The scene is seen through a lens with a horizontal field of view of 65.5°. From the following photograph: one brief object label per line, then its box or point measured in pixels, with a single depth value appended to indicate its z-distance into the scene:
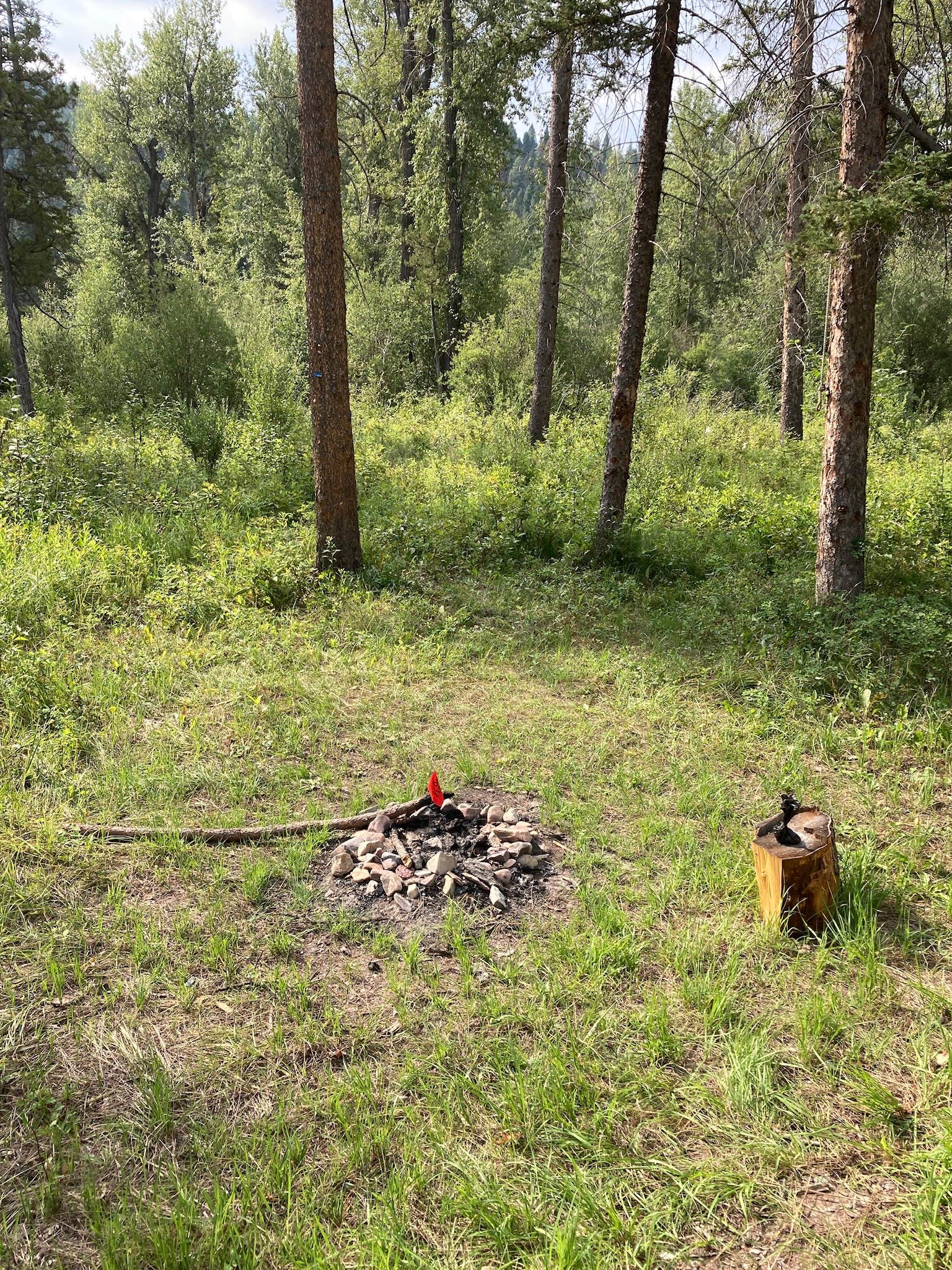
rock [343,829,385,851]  3.91
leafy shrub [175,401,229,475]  12.60
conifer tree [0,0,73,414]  13.72
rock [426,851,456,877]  3.72
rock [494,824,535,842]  3.95
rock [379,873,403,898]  3.60
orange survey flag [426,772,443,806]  4.00
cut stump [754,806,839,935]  3.22
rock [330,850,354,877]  3.77
